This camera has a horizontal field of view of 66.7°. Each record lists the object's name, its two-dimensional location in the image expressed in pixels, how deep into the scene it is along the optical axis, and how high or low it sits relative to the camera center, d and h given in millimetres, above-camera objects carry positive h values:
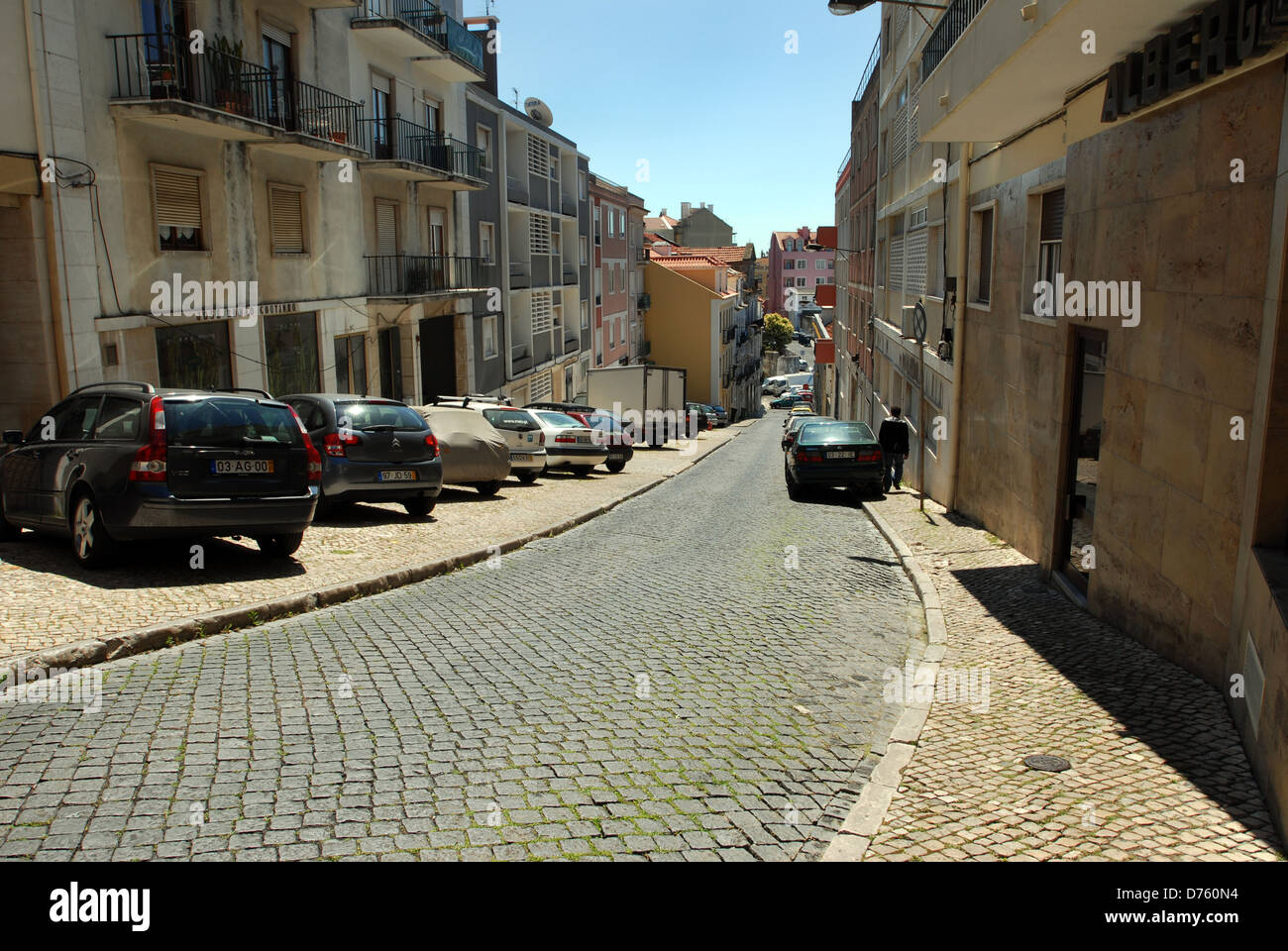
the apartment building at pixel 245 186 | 12609 +2022
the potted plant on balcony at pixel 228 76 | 15320 +3615
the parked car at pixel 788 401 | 81562 -7926
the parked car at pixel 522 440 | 18234 -2483
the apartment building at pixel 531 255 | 30797 +1915
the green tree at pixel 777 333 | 101375 -2812
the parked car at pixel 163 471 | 7828 -1344
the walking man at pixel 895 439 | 18641 -2539
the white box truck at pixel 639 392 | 33312 -2933
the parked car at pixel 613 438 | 22750 -3068
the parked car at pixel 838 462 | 17844 -2823
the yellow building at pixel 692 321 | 58594 -908
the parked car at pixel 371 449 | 11695 -1710
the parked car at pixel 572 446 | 21234 -3012
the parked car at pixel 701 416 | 49188 -5565
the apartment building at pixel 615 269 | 47125 +1859
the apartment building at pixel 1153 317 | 5363 -93
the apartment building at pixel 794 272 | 120250 +4068
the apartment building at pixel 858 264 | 34562 +1672
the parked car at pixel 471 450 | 15234 -2216
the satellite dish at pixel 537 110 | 35781 +7110
